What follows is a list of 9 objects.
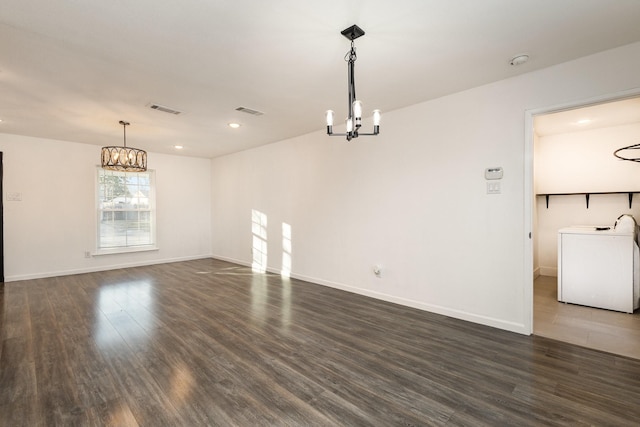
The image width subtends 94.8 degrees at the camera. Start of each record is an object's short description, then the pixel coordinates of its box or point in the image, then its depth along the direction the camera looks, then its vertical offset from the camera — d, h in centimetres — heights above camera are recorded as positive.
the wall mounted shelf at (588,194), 435 +19
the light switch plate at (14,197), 518 +25
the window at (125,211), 626 -2
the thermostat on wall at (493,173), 309 +36
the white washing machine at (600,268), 351 -78
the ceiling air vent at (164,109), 379 +134
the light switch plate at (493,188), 310 +19
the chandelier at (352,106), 220 +79
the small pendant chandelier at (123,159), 417 +74
